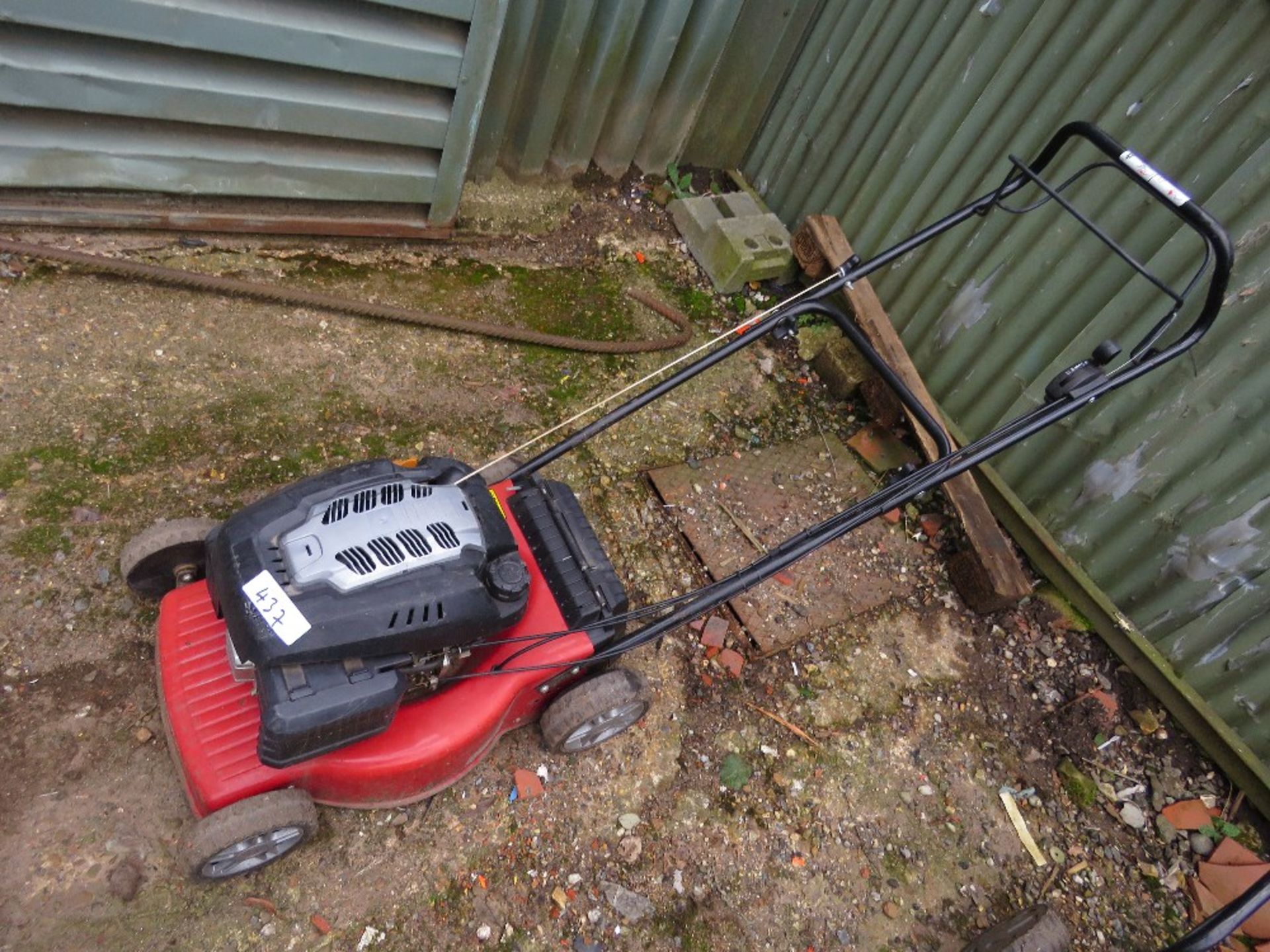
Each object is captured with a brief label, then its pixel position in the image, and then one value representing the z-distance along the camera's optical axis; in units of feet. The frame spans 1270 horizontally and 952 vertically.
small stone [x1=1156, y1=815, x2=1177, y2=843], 9.21
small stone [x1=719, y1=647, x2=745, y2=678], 9.27
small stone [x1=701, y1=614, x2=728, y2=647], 9.38
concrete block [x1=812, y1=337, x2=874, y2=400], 11.78
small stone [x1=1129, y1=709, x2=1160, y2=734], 9.91
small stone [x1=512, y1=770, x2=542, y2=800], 7.86
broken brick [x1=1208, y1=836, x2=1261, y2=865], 9.02
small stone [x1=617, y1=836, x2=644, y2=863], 7.77
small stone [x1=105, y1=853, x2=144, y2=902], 6.55
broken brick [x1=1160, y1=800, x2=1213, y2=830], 9.32
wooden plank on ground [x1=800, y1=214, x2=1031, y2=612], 10.08
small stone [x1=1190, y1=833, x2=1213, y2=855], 9.15
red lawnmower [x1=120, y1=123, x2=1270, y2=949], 5.71
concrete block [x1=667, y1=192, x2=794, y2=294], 12.61
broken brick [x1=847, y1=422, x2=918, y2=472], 11.57
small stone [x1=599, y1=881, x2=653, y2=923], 7.45
